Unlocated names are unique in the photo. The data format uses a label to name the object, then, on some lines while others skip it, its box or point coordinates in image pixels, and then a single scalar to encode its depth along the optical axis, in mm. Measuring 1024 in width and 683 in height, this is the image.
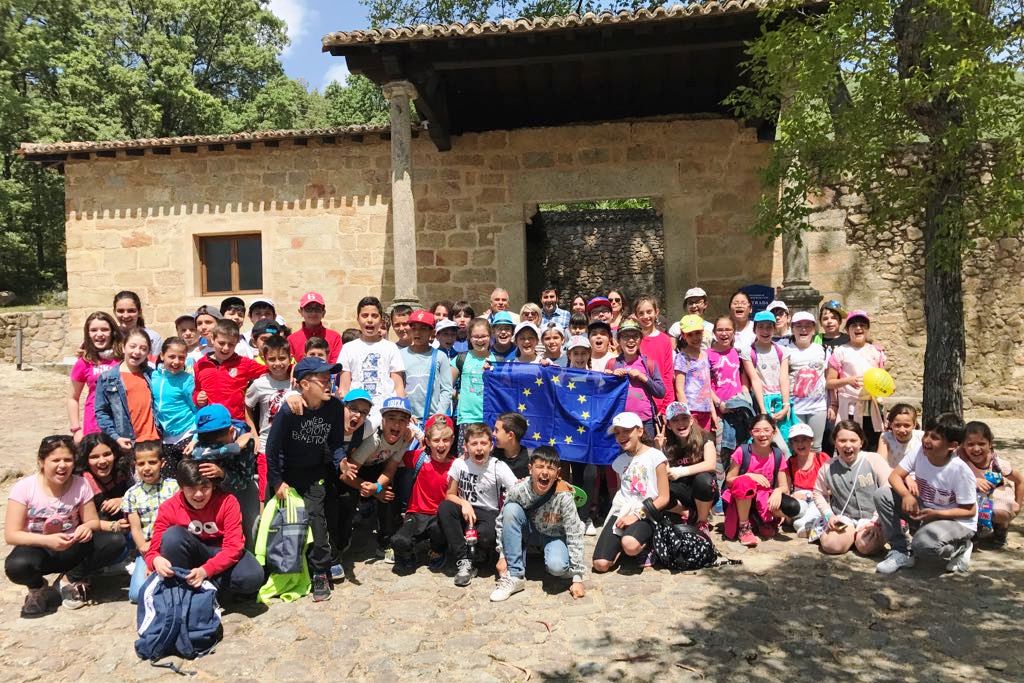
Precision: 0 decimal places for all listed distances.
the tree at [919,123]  4770
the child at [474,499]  4332
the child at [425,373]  5145
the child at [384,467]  4500
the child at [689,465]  4664
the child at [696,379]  5113
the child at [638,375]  5004
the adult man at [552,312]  6514
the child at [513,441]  4605
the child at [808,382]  5367
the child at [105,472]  4117
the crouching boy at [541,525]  4113
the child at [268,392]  4535
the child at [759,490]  4711
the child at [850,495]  4449
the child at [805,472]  4773
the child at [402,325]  5406
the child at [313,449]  4121
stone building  8797
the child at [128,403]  4352
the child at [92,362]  4438
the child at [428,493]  4430
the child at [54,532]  3818
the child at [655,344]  5164
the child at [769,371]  5238
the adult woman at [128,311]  4754
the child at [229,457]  3891
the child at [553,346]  5418
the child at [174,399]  4496
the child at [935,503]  4152
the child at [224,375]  4605
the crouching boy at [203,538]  3666
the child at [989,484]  4461
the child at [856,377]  5449
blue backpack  3369
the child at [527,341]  5289
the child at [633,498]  4359
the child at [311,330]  5426
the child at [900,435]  4660
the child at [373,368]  4980
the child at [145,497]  4016
